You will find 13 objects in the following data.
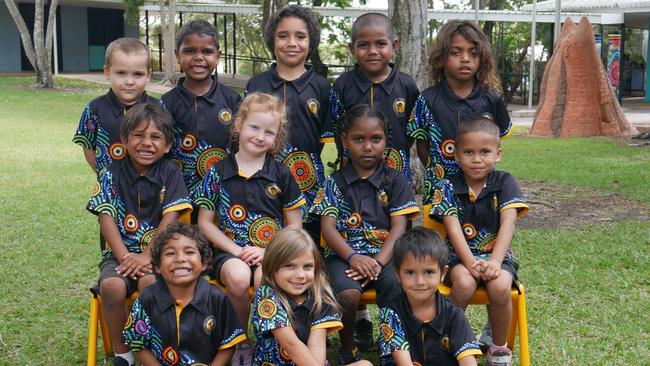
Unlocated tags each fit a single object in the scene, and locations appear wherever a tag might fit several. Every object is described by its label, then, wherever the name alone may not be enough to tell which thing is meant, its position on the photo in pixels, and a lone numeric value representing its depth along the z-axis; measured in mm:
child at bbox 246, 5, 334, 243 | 4383
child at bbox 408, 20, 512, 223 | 4262
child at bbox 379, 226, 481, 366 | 3498
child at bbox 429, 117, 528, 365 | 3797
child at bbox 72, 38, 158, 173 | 4227
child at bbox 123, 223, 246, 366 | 3562
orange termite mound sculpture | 14180
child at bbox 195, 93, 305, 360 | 3998
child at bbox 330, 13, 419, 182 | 4352
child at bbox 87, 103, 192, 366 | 3912
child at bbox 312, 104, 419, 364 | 4055
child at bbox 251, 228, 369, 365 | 3461
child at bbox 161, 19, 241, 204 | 4301
